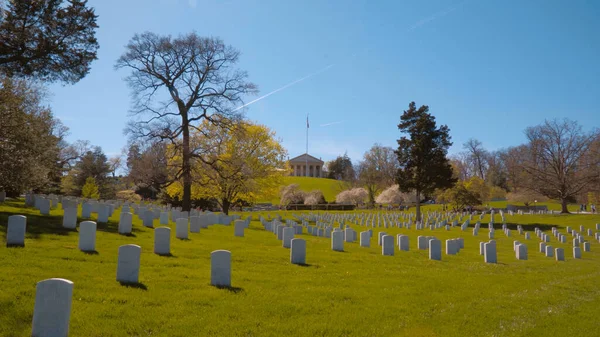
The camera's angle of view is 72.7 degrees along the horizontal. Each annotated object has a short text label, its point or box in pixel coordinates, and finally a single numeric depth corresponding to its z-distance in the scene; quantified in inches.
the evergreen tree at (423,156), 1596.9
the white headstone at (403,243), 591.5
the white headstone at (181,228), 534.3
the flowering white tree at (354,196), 2795.3
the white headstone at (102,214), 591.7
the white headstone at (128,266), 275.9
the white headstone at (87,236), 362.6
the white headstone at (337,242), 537.3
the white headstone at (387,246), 529.2
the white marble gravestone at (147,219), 634.2
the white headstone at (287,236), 545.0
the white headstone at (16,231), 344.8
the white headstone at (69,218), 484.7
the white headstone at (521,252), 584.1
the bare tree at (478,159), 3348.9
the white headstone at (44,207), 621.9
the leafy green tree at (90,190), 1614.2
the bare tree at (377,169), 2753.4
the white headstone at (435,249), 511.5
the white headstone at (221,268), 289.1
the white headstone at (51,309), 181.6
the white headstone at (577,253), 650.2
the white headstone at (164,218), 706.2
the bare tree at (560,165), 1750.7
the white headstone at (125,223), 504.4
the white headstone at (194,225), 631.8
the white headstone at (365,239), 620.1
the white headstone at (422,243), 637.3
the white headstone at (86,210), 638.8
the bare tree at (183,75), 965.8
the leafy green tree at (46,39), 528.7
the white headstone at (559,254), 603.6
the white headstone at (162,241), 395.5
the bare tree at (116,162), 2228.1
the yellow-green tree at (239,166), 1246.3
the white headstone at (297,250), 404.8
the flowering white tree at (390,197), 2699.3
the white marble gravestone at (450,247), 585.6
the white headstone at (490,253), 520.1
